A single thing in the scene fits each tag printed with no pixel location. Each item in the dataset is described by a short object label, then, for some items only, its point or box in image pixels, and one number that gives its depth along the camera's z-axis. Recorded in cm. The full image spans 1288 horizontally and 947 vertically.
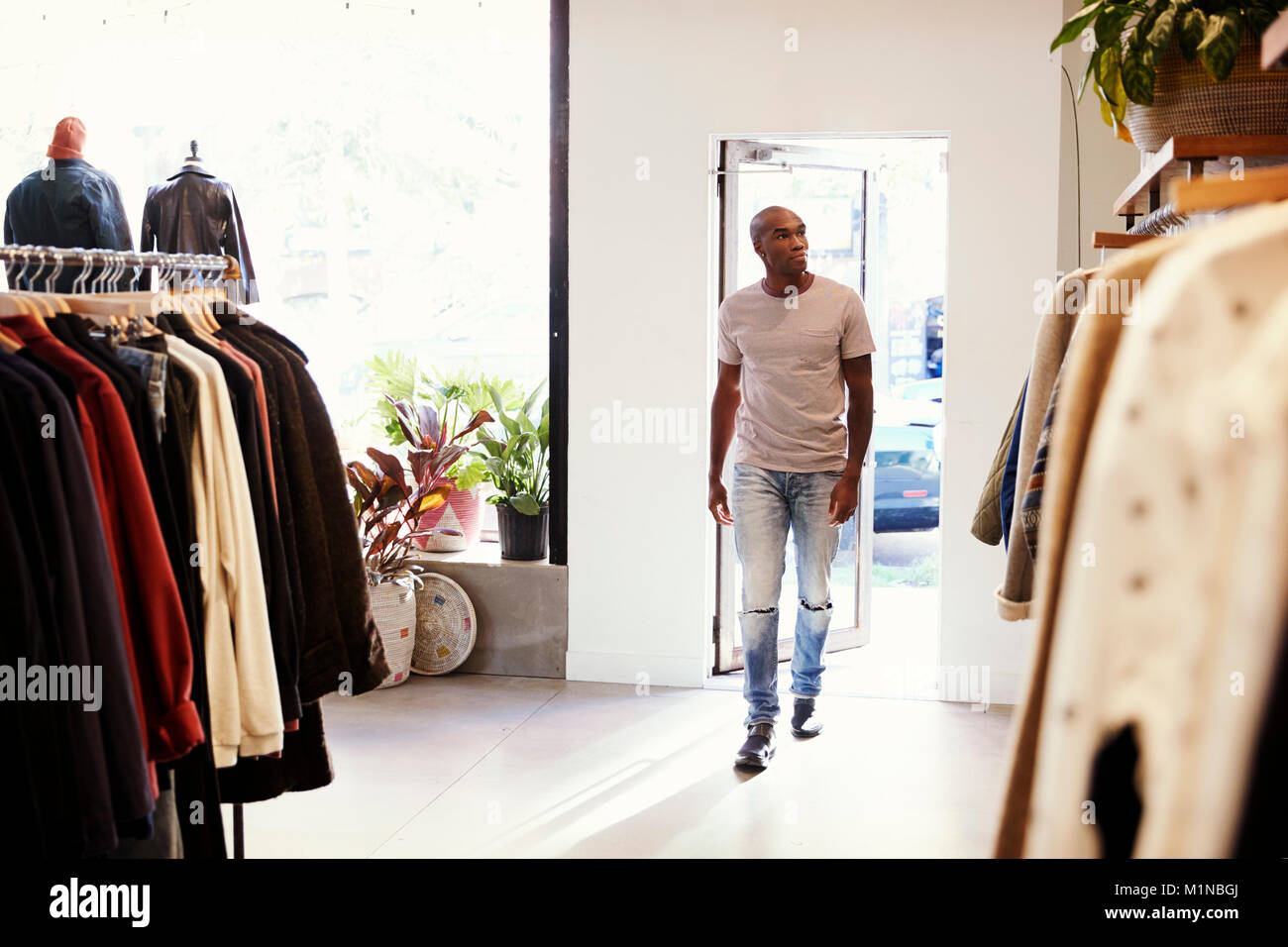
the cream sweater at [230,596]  186
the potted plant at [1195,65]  174
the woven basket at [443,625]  448
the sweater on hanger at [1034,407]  196
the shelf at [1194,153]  182
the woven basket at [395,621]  425
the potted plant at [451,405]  464
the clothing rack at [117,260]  201
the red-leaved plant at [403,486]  430
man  349
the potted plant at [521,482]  459
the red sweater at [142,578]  169
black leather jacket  426
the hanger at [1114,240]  219
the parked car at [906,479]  639
